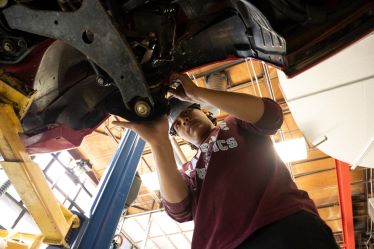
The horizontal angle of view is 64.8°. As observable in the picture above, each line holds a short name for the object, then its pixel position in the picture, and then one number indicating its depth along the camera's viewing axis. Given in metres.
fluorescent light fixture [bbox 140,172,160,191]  6.61
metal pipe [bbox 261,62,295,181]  4.72
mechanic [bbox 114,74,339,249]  1.04
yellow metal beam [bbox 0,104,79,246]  0.99
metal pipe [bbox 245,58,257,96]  5.00
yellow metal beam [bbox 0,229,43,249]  1.45
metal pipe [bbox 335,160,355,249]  3.61
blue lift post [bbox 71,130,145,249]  1.76
